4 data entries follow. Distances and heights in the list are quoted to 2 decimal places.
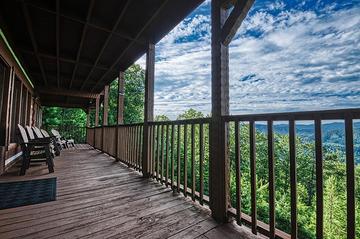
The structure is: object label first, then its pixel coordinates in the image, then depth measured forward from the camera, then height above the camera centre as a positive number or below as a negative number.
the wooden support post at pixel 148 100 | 3.45 +0.47
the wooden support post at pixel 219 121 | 1.87 +0.04
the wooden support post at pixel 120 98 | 5.42 +0.76
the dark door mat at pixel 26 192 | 2.13 -0.89
